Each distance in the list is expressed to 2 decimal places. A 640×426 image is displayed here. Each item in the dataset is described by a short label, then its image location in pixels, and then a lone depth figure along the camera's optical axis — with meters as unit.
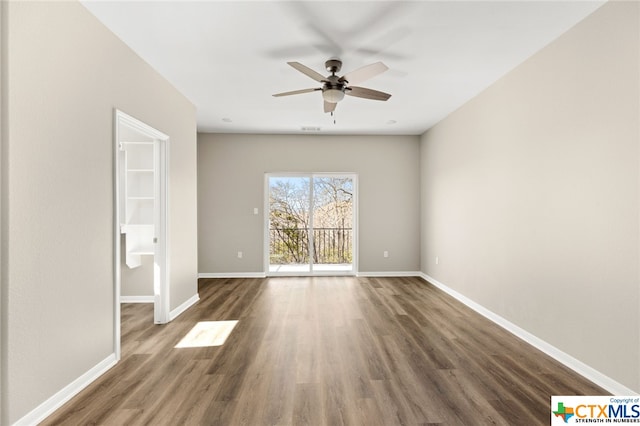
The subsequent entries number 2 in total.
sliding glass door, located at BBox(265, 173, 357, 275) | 6.33
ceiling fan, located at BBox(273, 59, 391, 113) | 2.81
